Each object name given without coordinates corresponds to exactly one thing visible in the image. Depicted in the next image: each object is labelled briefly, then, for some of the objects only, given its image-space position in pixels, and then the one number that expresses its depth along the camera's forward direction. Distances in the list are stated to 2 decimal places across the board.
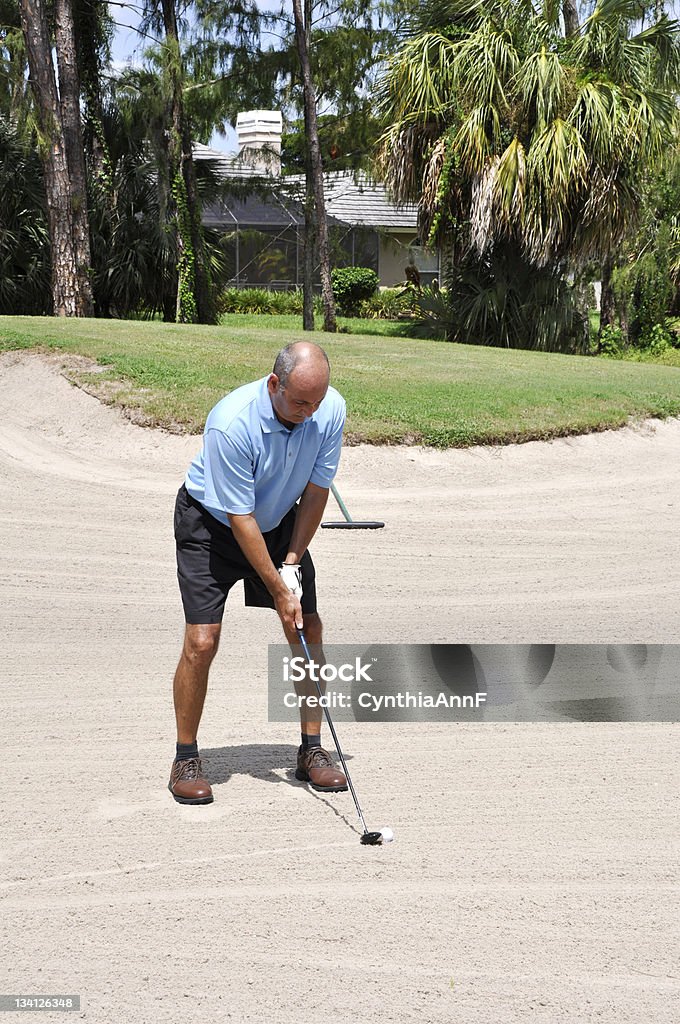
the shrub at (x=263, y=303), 29.28
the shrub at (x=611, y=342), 22.28
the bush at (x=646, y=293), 22.34
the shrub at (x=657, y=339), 22.61
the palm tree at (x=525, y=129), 17.25
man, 3.90
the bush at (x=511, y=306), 18.34
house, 29.73
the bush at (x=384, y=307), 28.34
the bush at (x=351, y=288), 28.95
